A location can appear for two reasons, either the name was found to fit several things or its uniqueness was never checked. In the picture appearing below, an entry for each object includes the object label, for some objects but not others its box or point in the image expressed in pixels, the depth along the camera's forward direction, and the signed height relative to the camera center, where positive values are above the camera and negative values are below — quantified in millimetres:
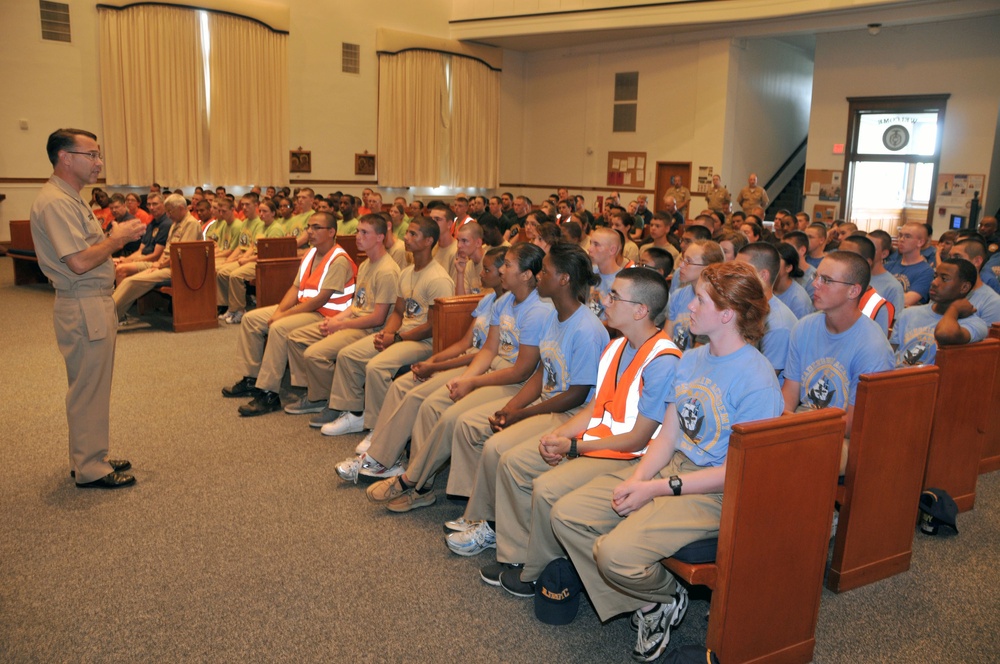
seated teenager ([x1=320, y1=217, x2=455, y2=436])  4637 -960
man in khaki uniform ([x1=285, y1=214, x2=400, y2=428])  5016 -968
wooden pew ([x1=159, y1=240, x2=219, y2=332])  7441 -1053
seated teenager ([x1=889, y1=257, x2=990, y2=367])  3998 -579
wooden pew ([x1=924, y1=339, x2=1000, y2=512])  3682 -1033
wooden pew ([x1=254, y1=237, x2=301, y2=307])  6207 -790
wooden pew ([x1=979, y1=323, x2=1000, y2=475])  4344 -1344
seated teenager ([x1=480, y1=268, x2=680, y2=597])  2893 -953
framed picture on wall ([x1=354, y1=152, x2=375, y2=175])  16188 +333
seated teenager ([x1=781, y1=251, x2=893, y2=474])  3164 -597
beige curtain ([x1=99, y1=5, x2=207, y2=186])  12805 +1287
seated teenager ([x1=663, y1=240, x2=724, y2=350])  4266 -524
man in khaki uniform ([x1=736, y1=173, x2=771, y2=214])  14530 -55
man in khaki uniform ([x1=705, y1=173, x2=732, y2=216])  14742 -117
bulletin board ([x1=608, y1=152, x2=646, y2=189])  16562 +425
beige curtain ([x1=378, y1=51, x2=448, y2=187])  16234 +1363
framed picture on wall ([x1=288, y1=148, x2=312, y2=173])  15219 +327
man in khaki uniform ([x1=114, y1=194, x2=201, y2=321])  7539 -922
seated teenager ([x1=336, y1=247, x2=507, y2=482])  4035 -1068
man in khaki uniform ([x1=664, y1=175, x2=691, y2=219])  15359 -74
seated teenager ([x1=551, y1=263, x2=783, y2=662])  2480 -944
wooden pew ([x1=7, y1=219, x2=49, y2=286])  9602 -1038
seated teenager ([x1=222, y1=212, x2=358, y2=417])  5422 -848
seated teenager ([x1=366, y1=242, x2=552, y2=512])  3693 -969
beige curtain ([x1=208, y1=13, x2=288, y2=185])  13922 +1326
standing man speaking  3623 -535
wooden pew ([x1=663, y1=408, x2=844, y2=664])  2354 -1064
